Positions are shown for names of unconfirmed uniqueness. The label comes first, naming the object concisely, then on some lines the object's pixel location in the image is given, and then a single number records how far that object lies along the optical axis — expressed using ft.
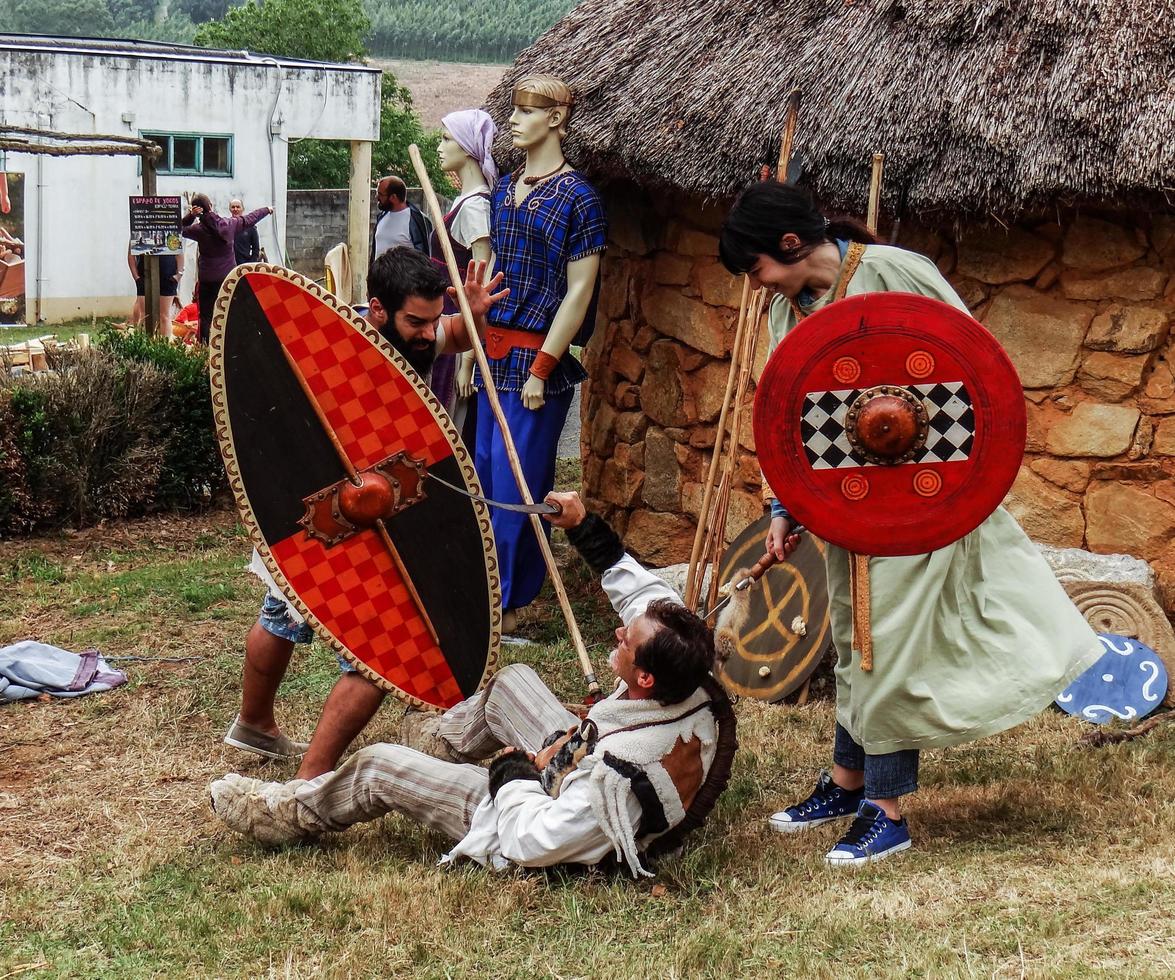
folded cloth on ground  17.07
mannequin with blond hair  18.22
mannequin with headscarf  19.51
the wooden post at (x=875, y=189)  15.37
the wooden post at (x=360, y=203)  71.97
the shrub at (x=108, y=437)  23.35
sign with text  32.68
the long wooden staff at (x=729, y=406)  16.62
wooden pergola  30.12
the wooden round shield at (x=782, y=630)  16.66
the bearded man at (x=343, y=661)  12.78
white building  63.41
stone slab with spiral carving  16.44
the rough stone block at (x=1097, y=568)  16.65
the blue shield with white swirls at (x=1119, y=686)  16.01
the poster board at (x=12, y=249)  62.64
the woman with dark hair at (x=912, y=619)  11.20
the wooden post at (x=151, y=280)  30.91
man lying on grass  10.78
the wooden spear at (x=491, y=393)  12.81
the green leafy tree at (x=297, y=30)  108.88
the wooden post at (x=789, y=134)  16.63
